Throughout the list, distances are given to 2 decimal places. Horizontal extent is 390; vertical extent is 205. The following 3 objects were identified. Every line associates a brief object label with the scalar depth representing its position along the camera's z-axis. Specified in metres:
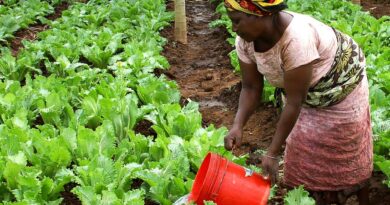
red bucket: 2.95
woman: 2.89
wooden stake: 9.52
